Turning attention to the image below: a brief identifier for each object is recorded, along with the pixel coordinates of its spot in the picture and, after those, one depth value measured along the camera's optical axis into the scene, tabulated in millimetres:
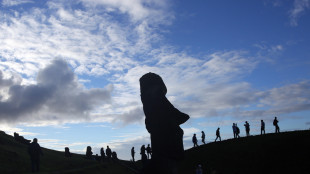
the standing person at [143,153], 32844
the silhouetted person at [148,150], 38206
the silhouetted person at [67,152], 40388
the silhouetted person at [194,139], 40344
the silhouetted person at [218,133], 39256
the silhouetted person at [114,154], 41047
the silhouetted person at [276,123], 33344
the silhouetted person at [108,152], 39362
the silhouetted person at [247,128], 36228
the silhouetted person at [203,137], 40719
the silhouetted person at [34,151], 19188
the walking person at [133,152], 40812
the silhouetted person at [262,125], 35084
